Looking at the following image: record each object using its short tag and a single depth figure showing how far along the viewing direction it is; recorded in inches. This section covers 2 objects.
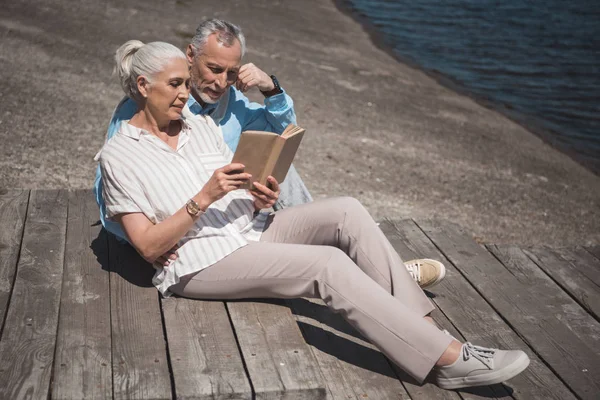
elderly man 156.2
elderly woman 129.6
